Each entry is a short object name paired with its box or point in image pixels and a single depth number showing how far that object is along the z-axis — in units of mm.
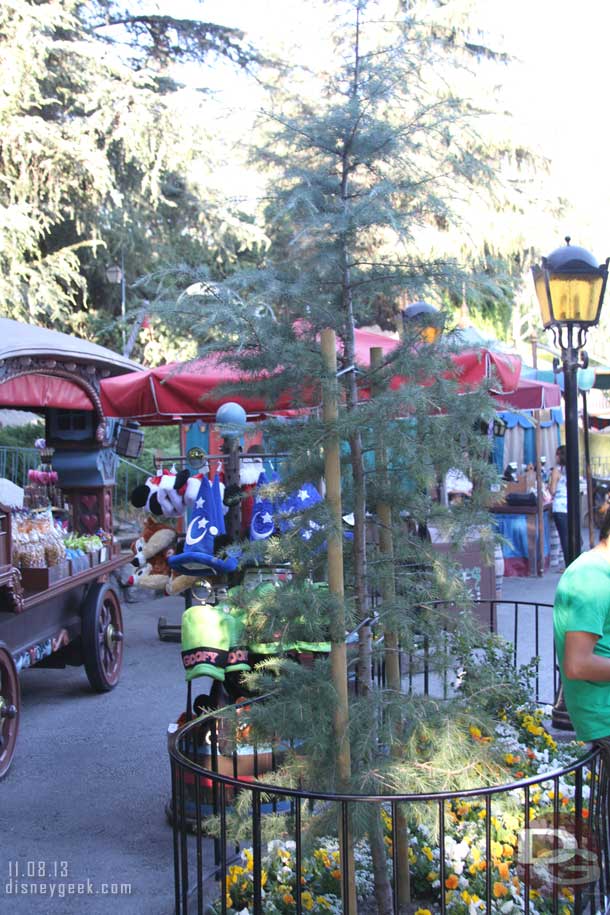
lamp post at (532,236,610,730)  5773
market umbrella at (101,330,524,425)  6766
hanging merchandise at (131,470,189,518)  8398
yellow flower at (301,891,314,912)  3072
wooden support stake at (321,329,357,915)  2764
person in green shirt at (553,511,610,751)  2953
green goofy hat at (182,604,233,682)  4246
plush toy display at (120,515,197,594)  8781
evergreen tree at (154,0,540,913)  2834
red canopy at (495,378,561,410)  9805
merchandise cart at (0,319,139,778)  5105
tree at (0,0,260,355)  13367
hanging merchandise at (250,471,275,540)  6230
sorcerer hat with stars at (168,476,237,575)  6027
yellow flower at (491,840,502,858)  3385
